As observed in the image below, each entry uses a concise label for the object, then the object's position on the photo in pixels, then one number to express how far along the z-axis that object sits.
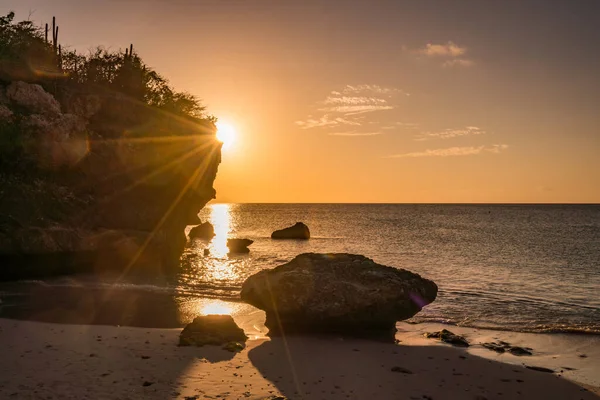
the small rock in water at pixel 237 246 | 41.87
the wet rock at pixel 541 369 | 9.93
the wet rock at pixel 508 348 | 11.57
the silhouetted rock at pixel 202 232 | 62.97
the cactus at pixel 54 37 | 25.98
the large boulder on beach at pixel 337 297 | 12.12
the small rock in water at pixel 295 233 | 58.75
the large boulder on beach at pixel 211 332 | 10.71
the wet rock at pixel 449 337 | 12.27
